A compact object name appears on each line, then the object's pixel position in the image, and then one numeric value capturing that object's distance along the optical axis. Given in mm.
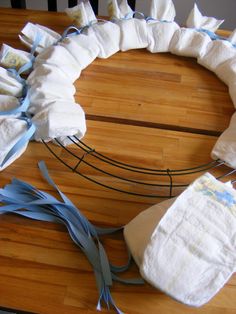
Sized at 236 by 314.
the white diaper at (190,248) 362
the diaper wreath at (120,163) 367
